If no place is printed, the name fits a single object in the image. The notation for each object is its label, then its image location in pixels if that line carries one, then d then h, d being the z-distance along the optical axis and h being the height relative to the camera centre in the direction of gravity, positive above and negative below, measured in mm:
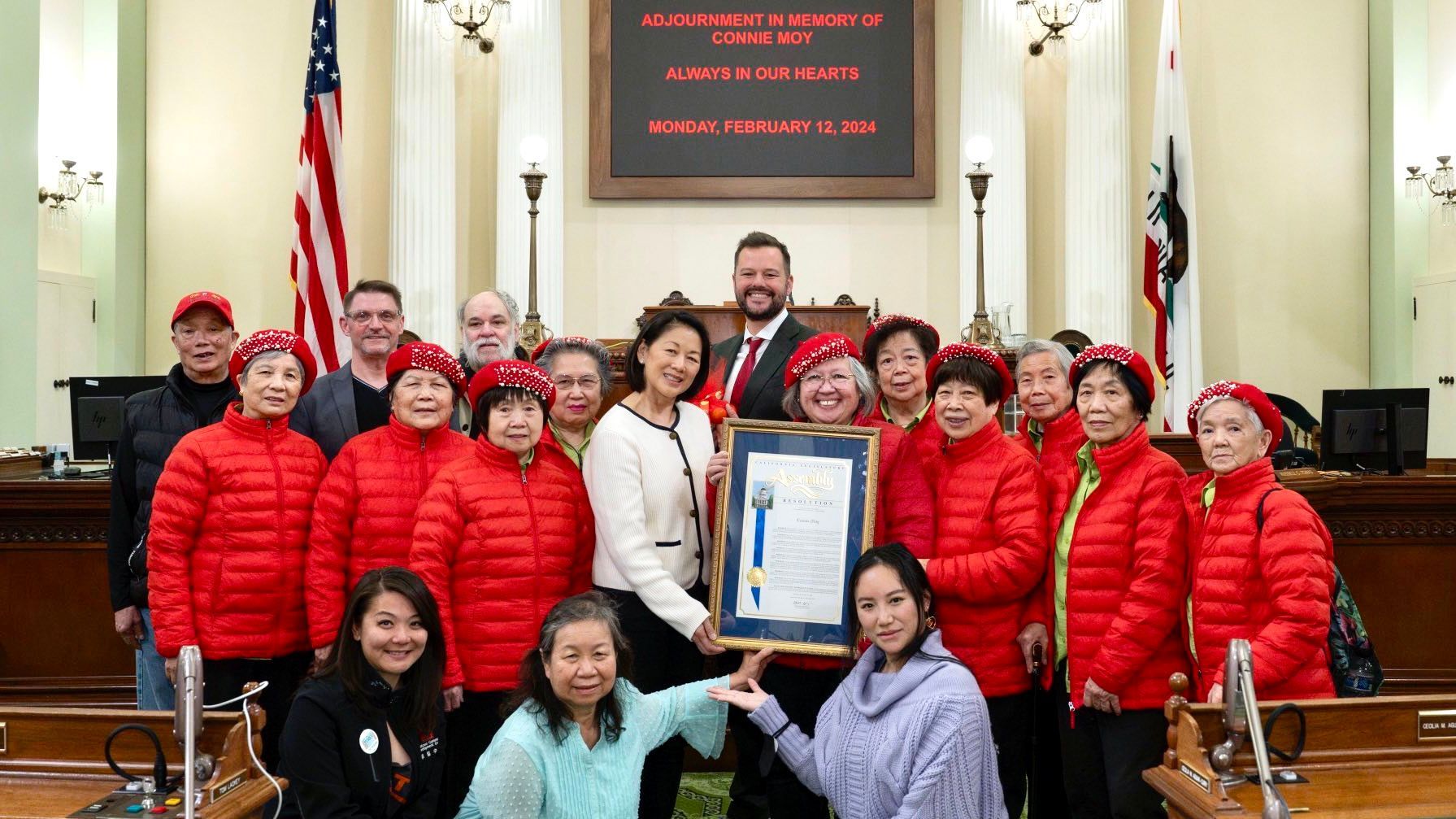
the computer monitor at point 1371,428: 6129 -71
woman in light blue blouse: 2795 -797
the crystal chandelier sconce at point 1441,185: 8789 +1742
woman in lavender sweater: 2930 -807
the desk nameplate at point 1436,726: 2740 -730
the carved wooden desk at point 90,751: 2582 -778
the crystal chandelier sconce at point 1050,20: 9289 +3146
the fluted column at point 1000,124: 9344 +2309
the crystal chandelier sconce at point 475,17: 9273 +3144
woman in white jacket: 3305 -303
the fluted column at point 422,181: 9172 +1807
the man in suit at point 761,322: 4156 +327
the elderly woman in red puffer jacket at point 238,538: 3494 -388
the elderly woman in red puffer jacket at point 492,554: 3375 -415
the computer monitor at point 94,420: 5770 -56
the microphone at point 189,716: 2307 -631
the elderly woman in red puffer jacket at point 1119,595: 3229 -511
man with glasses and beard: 4486 +312
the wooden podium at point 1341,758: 2490 -785
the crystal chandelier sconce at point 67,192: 9242 +1721
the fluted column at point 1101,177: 9219 +1859
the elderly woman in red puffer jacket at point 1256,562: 2977 -389
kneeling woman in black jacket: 2826 -759
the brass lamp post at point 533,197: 8141 +1502
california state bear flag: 8633 +1273
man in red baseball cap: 3932 -105
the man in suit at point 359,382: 4027 +98
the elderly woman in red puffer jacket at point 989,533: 3428 -353
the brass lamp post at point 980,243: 7914 +1145
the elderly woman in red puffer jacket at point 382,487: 3492 -233
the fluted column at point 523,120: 9320 +2330
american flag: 8109 +1383
